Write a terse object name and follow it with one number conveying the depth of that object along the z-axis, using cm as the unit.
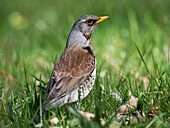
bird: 776
